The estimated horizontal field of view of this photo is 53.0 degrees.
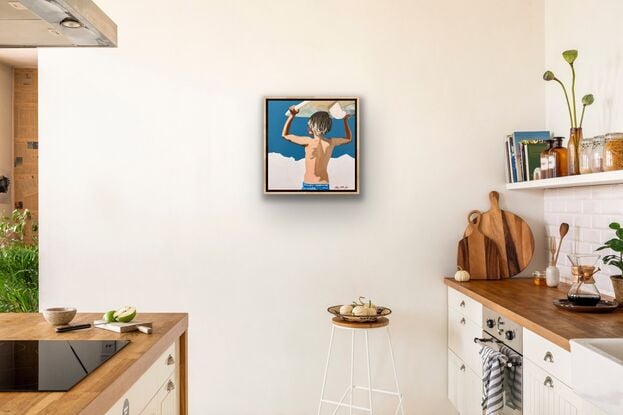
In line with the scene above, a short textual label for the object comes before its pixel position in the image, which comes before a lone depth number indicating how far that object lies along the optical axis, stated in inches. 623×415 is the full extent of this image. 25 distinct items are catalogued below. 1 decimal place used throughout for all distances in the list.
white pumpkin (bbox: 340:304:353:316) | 140.8
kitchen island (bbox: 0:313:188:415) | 59.2
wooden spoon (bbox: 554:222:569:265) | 139.6
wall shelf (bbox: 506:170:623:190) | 107.0
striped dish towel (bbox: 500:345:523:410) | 107.6
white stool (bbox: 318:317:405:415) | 137.8
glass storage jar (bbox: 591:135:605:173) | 111.5
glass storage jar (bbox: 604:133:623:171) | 107.1
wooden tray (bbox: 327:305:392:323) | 138.6
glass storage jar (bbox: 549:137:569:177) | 133.2
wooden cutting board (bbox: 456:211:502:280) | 153.8
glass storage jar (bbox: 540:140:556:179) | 134.6
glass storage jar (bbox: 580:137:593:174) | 116.1
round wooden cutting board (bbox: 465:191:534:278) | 154.9
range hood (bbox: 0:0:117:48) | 80.5
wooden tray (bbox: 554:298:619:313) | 103.7
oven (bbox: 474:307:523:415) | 107.4
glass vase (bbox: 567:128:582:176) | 125.2
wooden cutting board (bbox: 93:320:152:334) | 93.7
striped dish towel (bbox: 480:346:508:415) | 110.6
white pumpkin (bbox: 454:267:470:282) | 149.9
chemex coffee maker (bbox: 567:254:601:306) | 105.1
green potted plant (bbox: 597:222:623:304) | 107.0
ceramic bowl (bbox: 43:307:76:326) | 97.0
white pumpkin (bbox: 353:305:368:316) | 139.1
